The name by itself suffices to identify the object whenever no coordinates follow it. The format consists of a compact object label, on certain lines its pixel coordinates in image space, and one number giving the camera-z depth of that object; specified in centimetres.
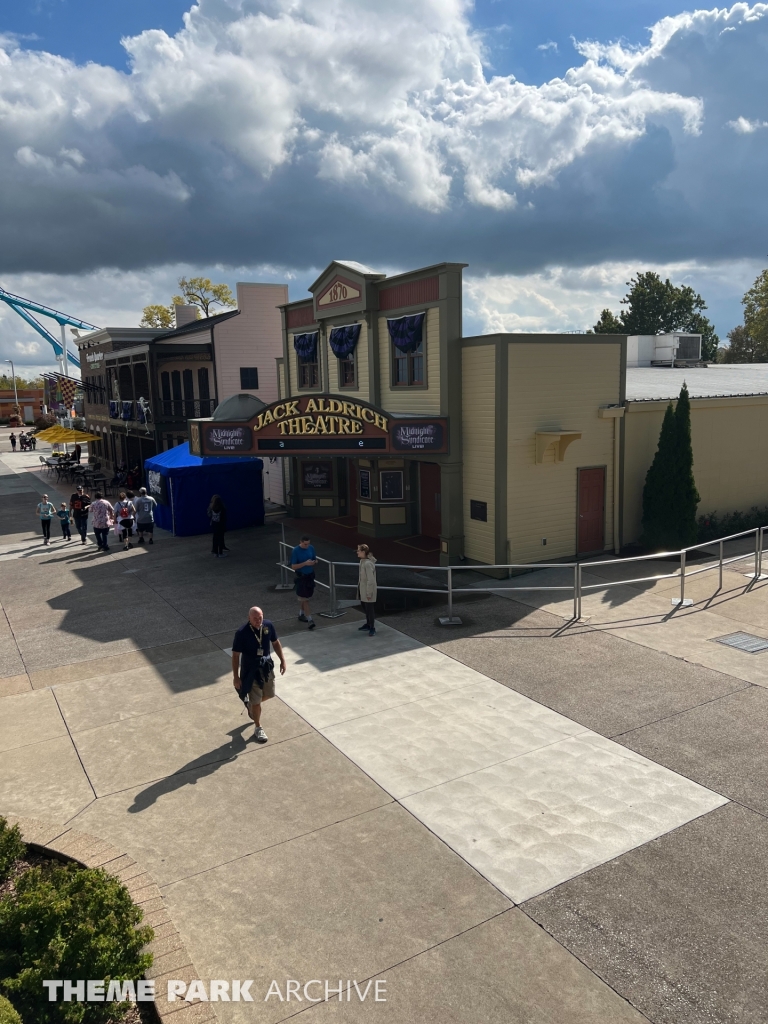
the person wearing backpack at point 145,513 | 2162
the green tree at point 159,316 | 8356
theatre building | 1727
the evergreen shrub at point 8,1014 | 468
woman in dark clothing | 1997
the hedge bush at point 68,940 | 527
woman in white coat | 1317
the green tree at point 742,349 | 7319
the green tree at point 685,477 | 1886
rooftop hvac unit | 3012
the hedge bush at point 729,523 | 2084
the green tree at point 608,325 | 7306
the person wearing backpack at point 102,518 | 2066
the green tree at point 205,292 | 7875
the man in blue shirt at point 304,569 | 1383
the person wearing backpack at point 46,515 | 2272
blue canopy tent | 2334
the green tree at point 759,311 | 5716
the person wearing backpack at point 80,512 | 2255
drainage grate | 1232
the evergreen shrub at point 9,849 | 675
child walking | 2317
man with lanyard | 930
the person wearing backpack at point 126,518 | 2166
